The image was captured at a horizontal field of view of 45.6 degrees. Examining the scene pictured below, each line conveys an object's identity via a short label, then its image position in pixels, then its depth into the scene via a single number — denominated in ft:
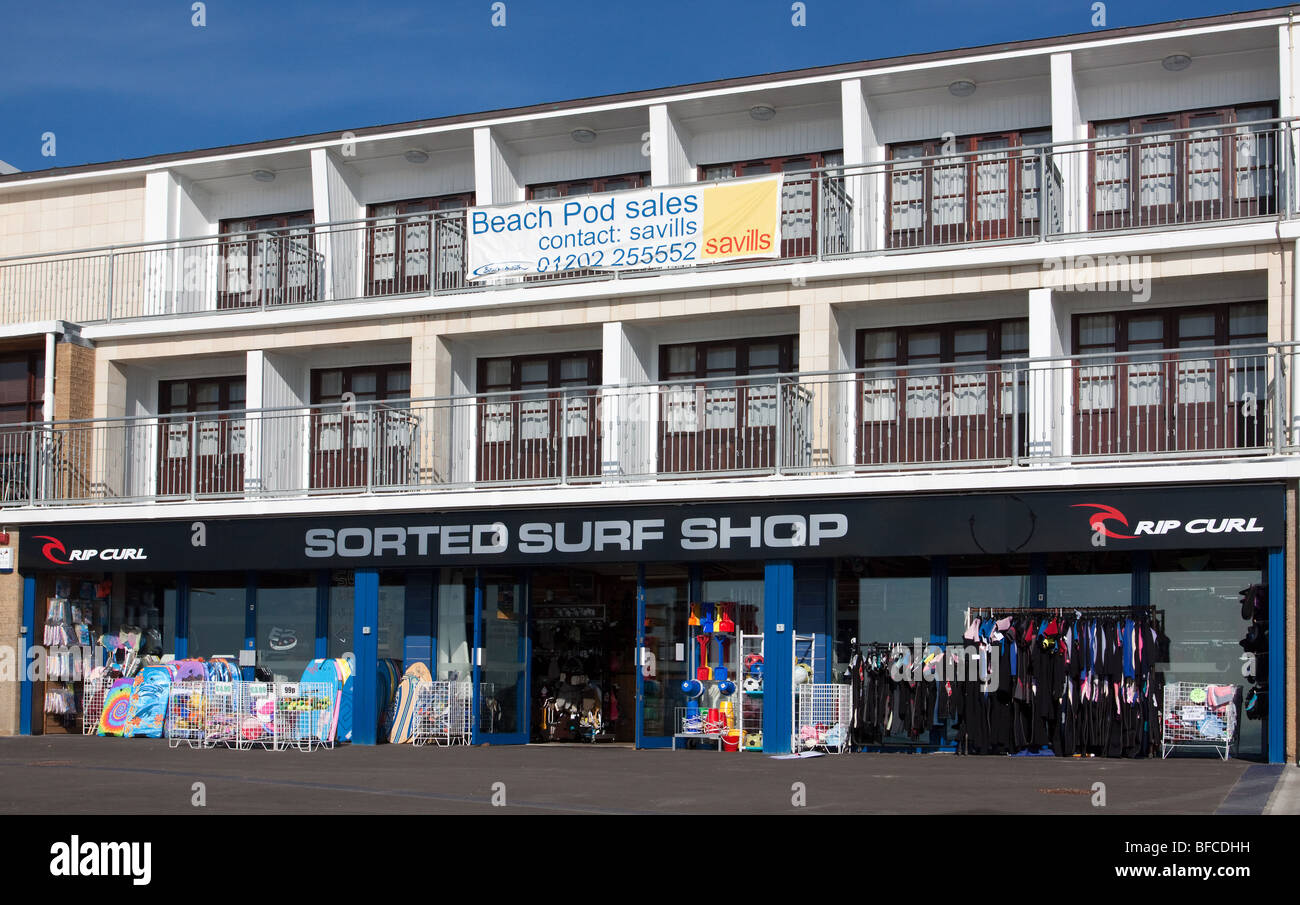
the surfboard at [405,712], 69.31
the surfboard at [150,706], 73.46
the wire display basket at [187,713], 67.60
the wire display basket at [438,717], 69.26
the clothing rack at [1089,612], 59.52
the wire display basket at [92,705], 75.25
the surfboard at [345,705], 67.92
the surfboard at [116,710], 74.13
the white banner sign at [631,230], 67.10
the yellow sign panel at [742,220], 66.69
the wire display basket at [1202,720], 57.82
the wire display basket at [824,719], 62.49
